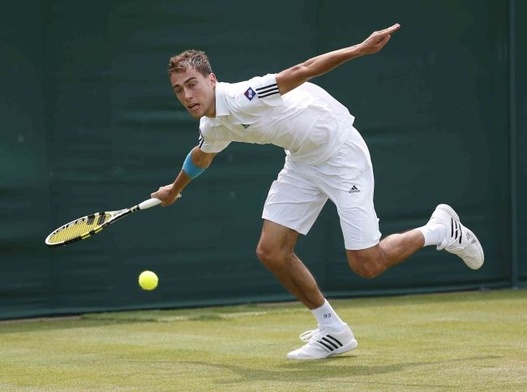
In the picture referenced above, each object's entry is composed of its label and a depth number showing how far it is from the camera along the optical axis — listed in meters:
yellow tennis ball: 16.19
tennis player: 12.61
